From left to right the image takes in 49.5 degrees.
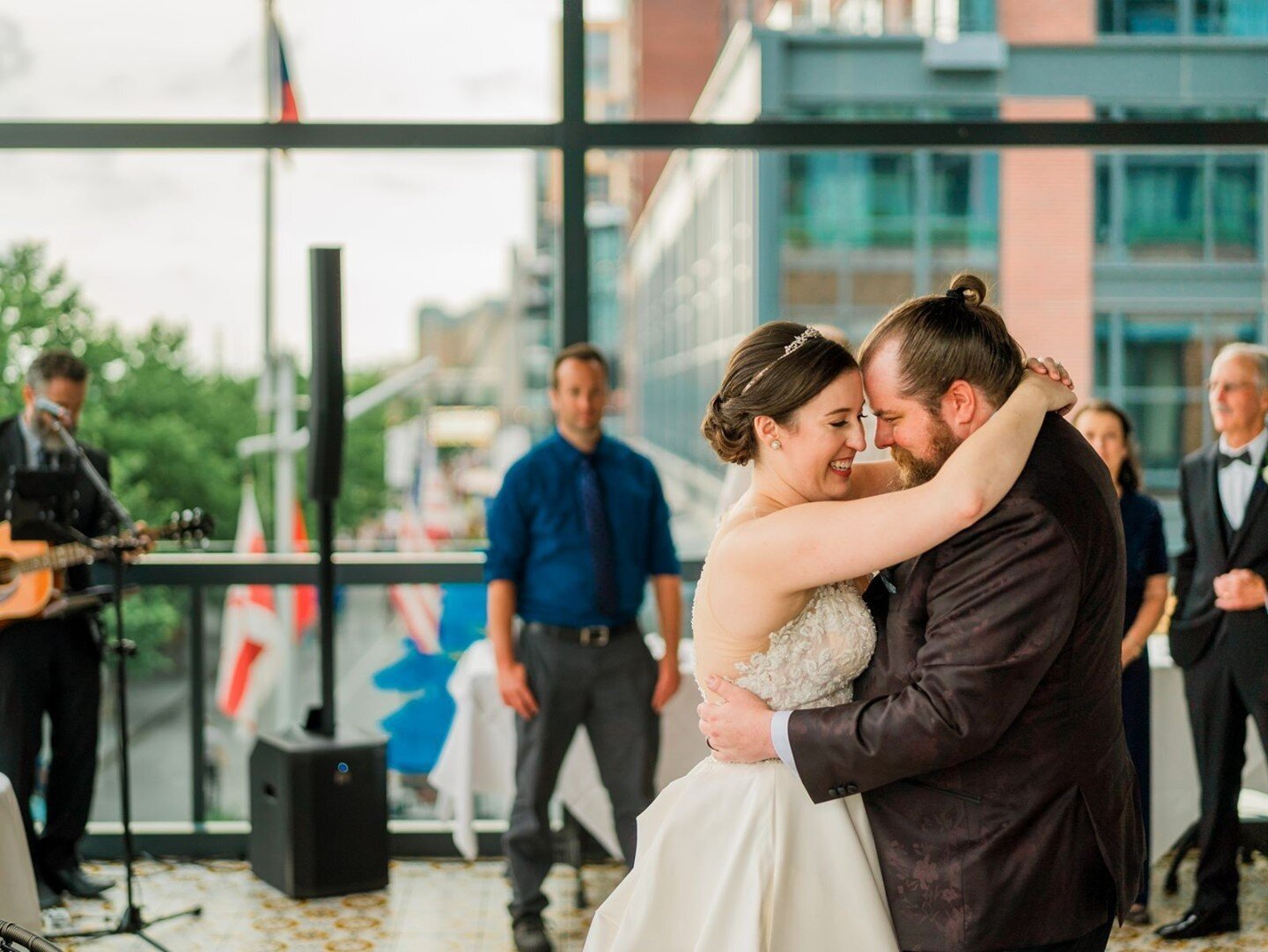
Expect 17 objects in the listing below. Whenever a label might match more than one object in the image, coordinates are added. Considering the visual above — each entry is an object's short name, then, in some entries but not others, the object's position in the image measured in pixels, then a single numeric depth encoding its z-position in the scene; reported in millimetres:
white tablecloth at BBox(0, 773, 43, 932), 3039
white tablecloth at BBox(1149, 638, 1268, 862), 4551
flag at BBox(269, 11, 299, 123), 5000
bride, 1925
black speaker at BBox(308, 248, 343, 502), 4406
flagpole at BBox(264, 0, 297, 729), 5098
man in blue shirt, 4090
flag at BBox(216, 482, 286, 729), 5645
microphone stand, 4062
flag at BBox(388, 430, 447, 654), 5086
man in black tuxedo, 4059
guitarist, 4340
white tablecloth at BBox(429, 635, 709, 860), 4508
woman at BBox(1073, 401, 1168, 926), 4098
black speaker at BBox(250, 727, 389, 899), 4375
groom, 1782
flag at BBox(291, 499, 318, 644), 5832
